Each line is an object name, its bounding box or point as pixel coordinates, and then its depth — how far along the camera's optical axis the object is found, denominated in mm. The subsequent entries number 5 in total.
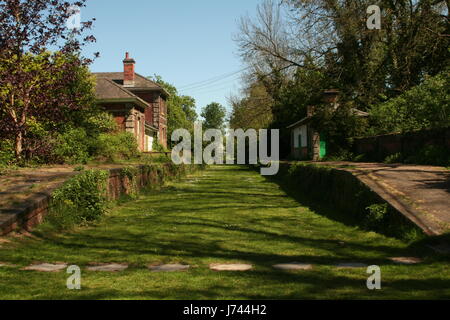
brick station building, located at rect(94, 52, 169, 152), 33062
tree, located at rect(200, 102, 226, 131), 140125
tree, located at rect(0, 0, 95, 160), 16359
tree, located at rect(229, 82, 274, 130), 44547
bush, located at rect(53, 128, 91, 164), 19094
